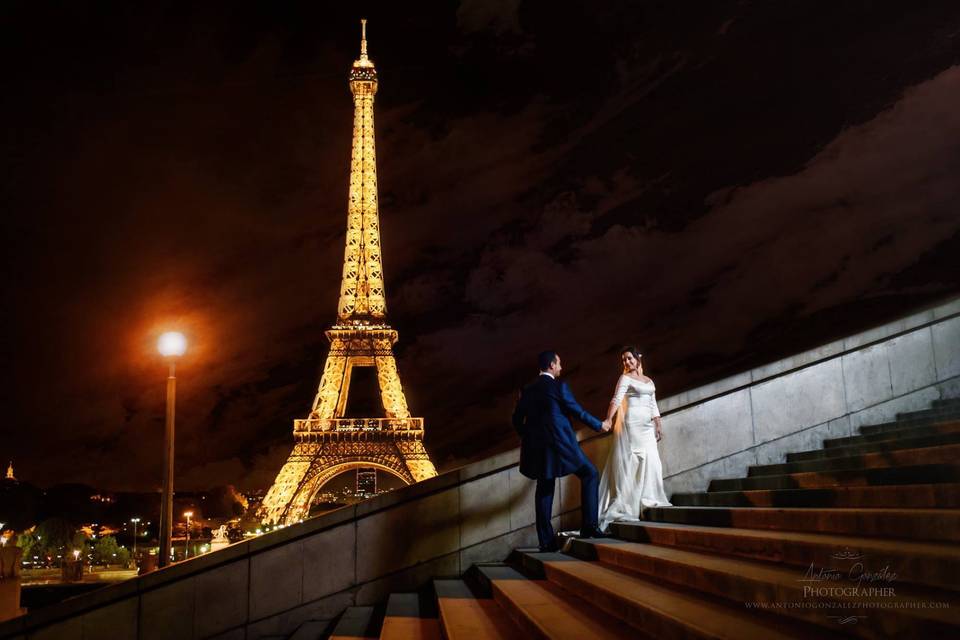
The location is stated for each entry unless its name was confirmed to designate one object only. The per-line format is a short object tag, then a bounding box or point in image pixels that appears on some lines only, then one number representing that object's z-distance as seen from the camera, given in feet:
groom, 26.13
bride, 28.40
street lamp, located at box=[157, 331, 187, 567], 35.12
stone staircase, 12.63
